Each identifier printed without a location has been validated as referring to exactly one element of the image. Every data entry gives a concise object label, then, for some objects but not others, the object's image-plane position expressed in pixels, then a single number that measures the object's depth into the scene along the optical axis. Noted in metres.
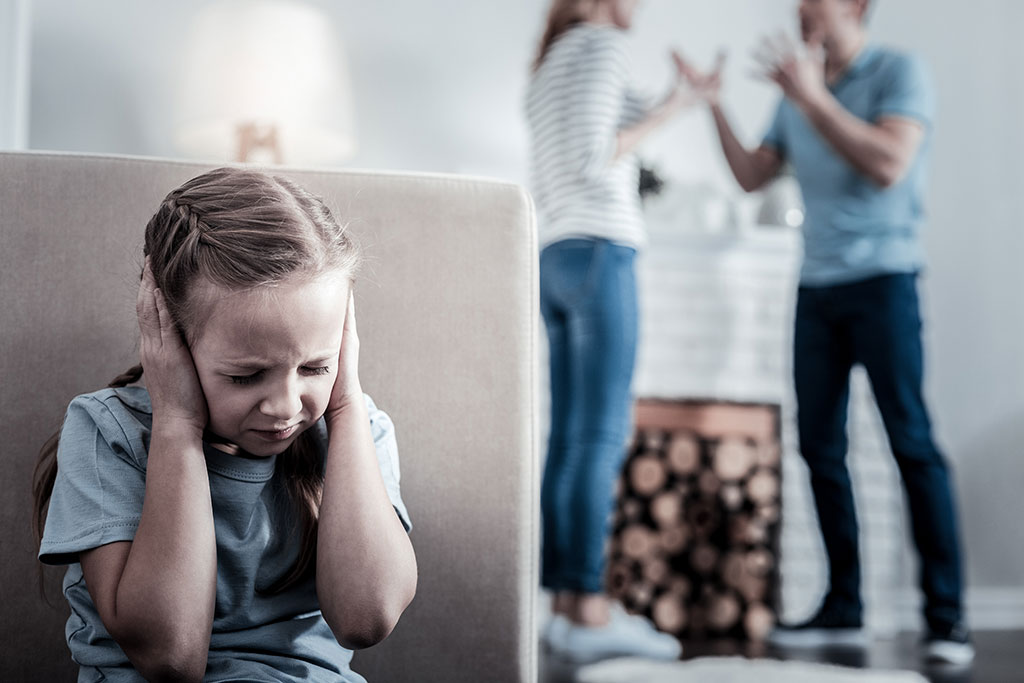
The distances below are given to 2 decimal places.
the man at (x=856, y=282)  5.08
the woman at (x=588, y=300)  4.95
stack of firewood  5.46
